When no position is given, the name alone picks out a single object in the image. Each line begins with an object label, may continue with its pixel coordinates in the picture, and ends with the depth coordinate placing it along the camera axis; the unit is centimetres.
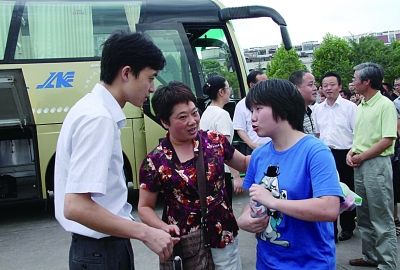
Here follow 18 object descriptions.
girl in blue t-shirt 184
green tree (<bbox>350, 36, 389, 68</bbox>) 4152
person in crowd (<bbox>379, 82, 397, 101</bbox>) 1001
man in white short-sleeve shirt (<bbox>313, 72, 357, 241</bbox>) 486
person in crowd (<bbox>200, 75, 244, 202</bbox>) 416
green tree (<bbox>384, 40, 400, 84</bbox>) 4047
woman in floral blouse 242
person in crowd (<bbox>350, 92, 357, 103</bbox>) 1042
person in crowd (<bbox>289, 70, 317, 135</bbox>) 459
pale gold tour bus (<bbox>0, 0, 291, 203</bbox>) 662
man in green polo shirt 392
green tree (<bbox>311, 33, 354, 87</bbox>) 4597
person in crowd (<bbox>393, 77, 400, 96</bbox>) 889
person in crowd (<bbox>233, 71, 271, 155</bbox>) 481
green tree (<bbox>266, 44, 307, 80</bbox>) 5422
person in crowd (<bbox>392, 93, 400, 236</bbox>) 495
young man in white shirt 163
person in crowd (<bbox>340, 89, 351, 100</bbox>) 1132
